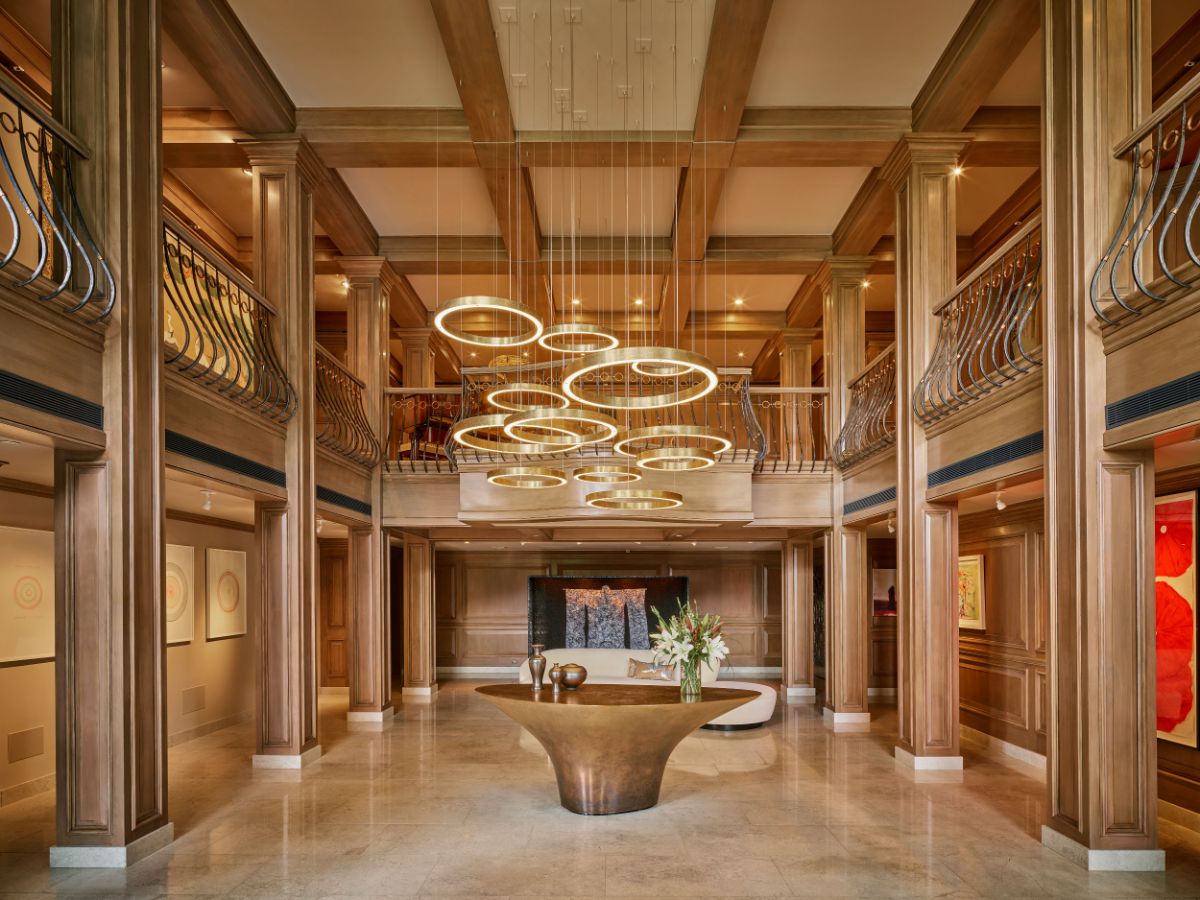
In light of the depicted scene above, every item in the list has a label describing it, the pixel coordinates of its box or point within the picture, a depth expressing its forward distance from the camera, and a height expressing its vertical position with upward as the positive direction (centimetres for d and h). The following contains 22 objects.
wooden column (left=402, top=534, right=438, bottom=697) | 1288 -174
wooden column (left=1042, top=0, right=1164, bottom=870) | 504 -22
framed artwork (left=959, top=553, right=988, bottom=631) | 991 -117
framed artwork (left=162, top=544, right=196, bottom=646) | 948 -102
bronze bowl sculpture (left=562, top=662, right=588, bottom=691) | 693 -138
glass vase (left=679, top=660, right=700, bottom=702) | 669 -138
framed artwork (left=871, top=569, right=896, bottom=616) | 1352 -153
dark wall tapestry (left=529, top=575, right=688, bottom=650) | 1597 -202
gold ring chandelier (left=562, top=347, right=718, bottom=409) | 529 +74
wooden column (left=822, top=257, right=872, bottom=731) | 1045 -119
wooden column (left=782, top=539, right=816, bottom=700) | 1268 -177
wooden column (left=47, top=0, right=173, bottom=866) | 512 -16
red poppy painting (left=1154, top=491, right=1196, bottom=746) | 642 -93
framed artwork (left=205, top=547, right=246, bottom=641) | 1053 -115
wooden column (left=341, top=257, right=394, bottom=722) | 1058 -69
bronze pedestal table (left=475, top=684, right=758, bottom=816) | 600 -163
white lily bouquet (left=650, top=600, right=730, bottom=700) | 678 -117
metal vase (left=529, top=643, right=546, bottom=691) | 701 -135
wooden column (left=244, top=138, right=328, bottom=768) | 802 -18
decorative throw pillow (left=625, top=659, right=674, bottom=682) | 1088 -220
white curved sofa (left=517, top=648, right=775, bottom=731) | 1027 -238
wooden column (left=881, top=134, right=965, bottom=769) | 785 -25
